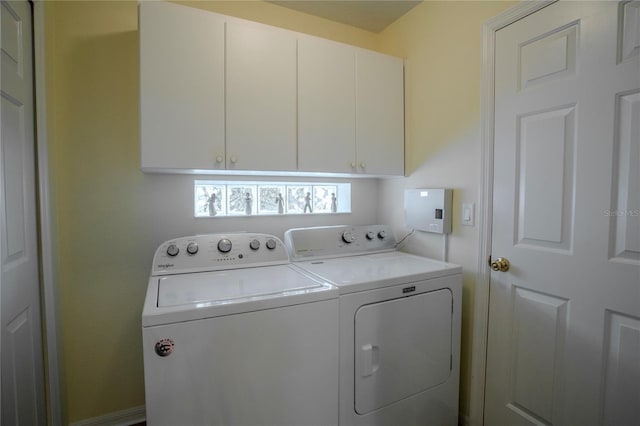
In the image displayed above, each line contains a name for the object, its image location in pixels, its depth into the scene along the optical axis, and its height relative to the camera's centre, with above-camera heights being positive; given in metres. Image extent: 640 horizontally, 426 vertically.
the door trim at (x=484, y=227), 1.62 -0.14
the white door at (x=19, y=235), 1.14 -0.15
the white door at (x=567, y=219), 1.16 -0.08
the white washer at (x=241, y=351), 1.03 -0.55
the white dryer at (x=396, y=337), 1.36 -0.65
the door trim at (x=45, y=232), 1.46 -0.16
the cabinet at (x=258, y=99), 1.50 +0.56
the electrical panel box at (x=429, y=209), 1.85 -0.06
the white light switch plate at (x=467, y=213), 1.73 -0.08
